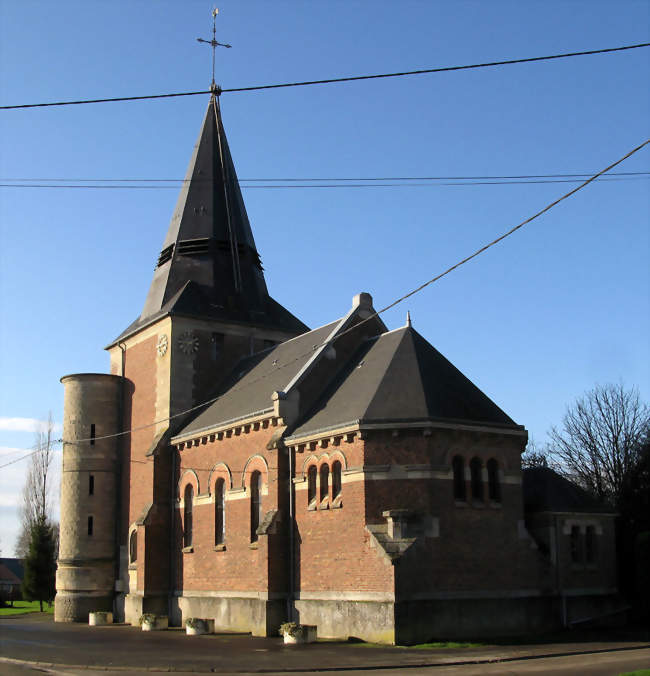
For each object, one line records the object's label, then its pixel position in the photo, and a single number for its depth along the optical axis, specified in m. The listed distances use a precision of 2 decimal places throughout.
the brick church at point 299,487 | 26.19
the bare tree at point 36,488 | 64.44
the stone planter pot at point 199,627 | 30.23
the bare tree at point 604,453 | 43.69
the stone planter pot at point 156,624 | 33.16
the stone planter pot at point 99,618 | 36.75
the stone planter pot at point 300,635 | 25.66
